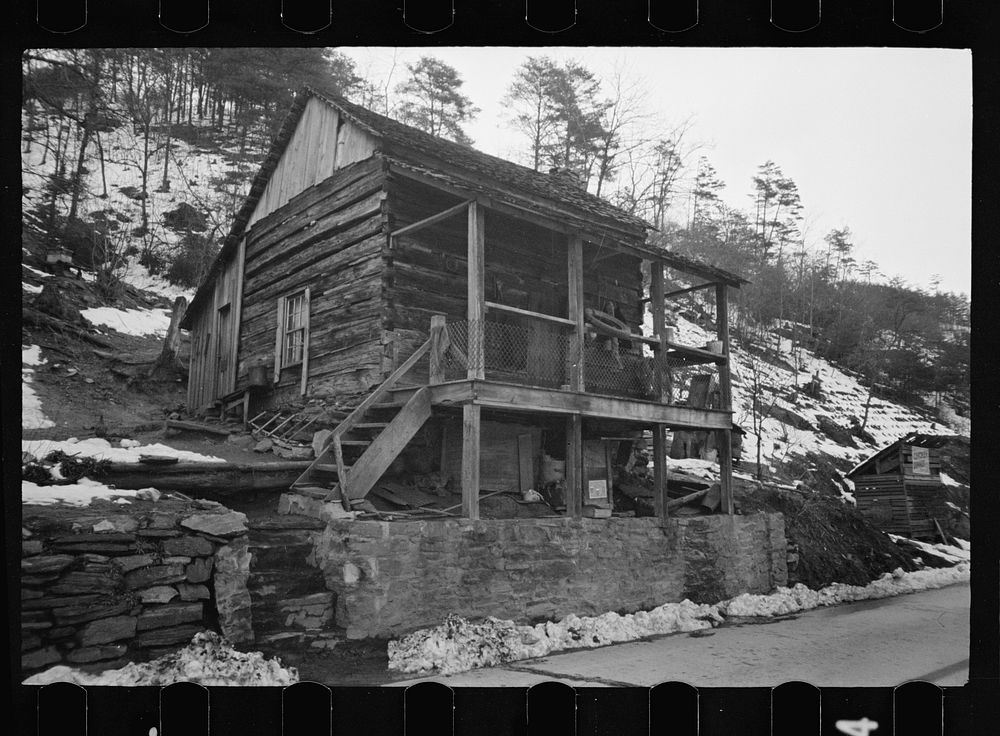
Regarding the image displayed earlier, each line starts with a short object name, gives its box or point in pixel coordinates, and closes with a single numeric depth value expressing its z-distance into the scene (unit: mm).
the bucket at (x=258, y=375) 11055
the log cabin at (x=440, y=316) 8406
